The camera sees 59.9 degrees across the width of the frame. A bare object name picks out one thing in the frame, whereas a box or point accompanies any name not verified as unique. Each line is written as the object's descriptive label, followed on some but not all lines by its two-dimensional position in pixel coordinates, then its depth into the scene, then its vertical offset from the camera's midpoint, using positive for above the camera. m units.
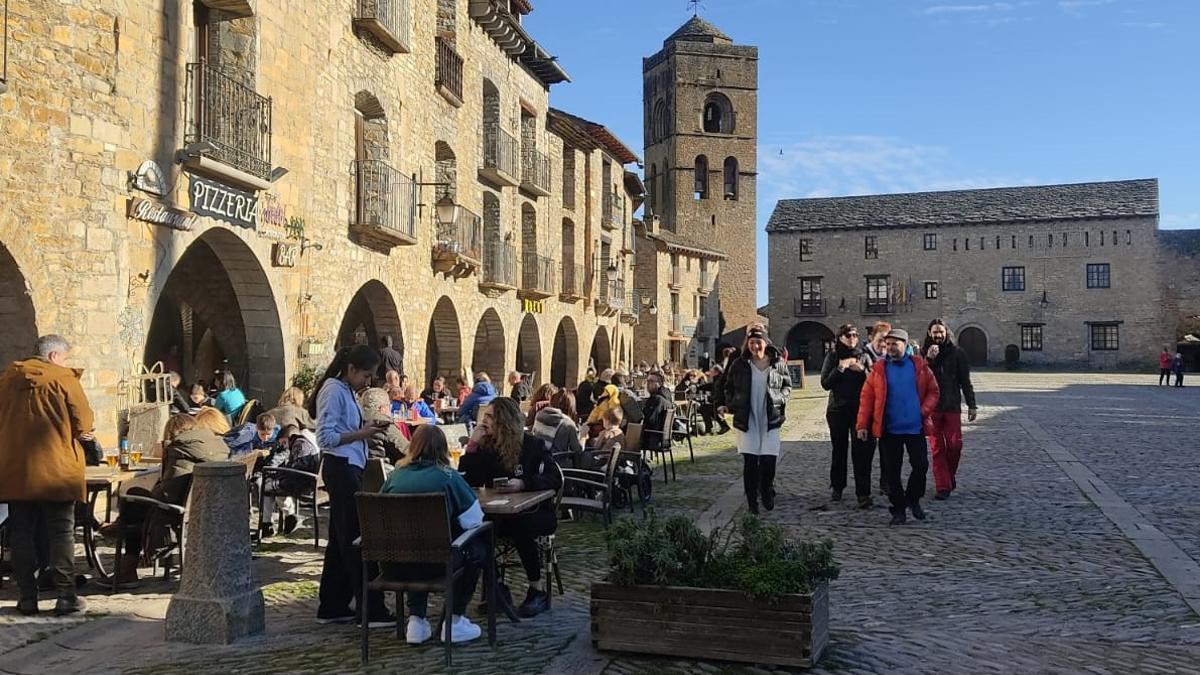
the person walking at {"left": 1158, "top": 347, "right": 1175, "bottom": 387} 38.62 -0.02
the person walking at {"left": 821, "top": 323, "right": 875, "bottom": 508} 9.58 -0.39
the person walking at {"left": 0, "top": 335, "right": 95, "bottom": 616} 5.92 -0.56
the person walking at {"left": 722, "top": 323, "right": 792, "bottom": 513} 9.21 -0.34
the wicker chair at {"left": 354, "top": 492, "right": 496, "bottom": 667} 4.85 -0.79
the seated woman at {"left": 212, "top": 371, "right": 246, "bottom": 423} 11.15 -0.38
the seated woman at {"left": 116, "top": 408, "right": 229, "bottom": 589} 6.69 -0.76
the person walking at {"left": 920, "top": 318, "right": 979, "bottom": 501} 10.19 -0.40
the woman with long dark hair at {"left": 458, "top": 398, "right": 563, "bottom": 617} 5.93 -0.62
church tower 56.66 +11.59
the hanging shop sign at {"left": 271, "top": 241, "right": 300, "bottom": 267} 12.23 +1.34
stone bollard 5.38 -1.06
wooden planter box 4.66 -1.20
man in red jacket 8.83 -0.43
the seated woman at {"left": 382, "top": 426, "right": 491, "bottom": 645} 5.23 -0.68
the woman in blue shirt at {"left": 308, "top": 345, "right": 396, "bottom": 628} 5.73 -0.59
